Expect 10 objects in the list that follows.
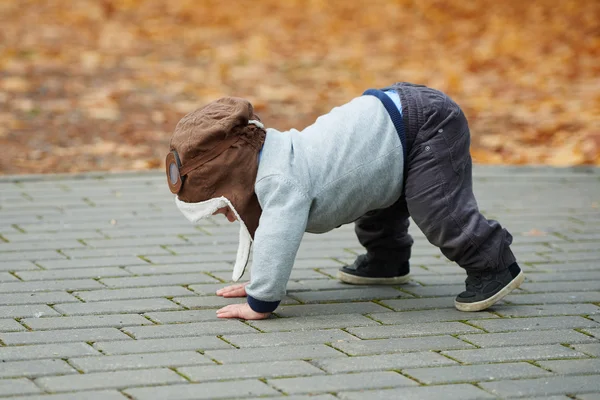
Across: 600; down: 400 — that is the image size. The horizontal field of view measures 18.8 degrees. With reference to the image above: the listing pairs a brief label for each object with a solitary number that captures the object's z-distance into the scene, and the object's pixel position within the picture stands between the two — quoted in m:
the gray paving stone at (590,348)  5.97
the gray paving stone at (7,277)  7.37
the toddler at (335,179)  6.43
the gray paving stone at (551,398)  5.18
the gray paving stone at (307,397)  5.11
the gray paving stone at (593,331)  6.36
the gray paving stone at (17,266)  7.69
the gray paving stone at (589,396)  5.21
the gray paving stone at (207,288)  7.23
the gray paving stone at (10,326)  6.21
